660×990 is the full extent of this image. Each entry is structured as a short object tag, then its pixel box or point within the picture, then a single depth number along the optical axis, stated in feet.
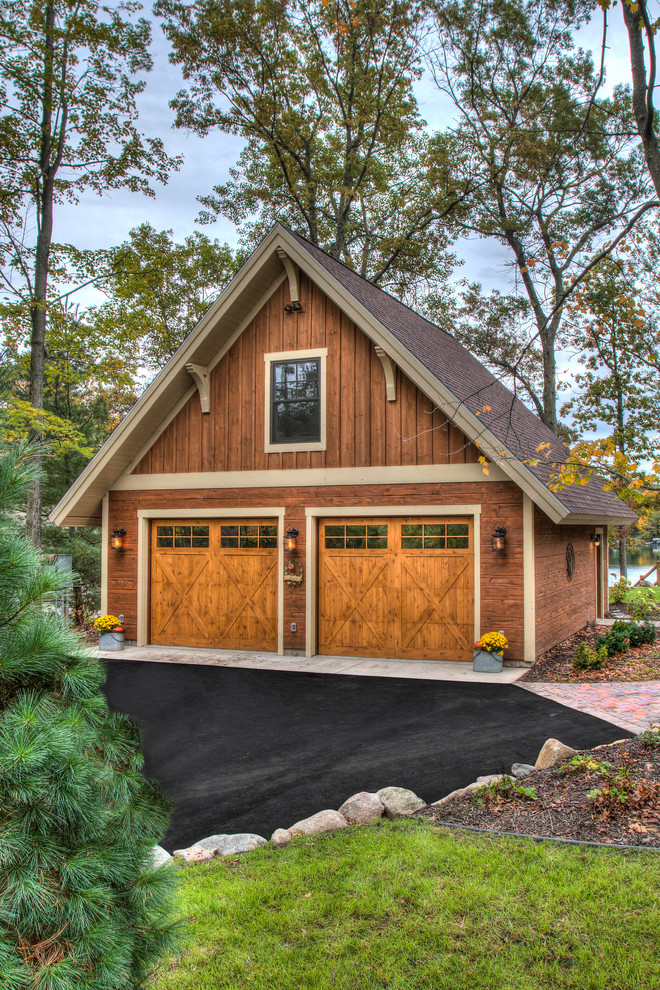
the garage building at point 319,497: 32.19
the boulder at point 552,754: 16.33
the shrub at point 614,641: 33.85
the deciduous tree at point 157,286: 50.70
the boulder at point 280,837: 13.24
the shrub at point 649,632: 37.24
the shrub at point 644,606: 42.27
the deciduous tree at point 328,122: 58.70
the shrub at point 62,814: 5.50
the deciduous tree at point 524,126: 38.70
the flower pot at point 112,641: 38.86
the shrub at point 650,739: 15.38
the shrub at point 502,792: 14.17
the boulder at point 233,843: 13.15
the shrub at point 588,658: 31.17
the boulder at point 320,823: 13.70
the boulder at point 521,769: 16.46
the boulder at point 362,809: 14.16
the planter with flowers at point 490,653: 30.50
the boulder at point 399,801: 14.43
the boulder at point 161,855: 12.50
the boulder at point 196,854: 12.85
